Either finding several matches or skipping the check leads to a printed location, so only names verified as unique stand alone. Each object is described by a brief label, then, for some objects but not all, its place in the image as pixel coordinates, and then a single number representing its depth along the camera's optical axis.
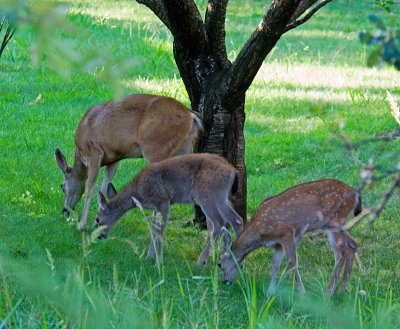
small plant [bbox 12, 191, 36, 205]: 18.44
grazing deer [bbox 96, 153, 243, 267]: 15.08
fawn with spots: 13.73
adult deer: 17.02
